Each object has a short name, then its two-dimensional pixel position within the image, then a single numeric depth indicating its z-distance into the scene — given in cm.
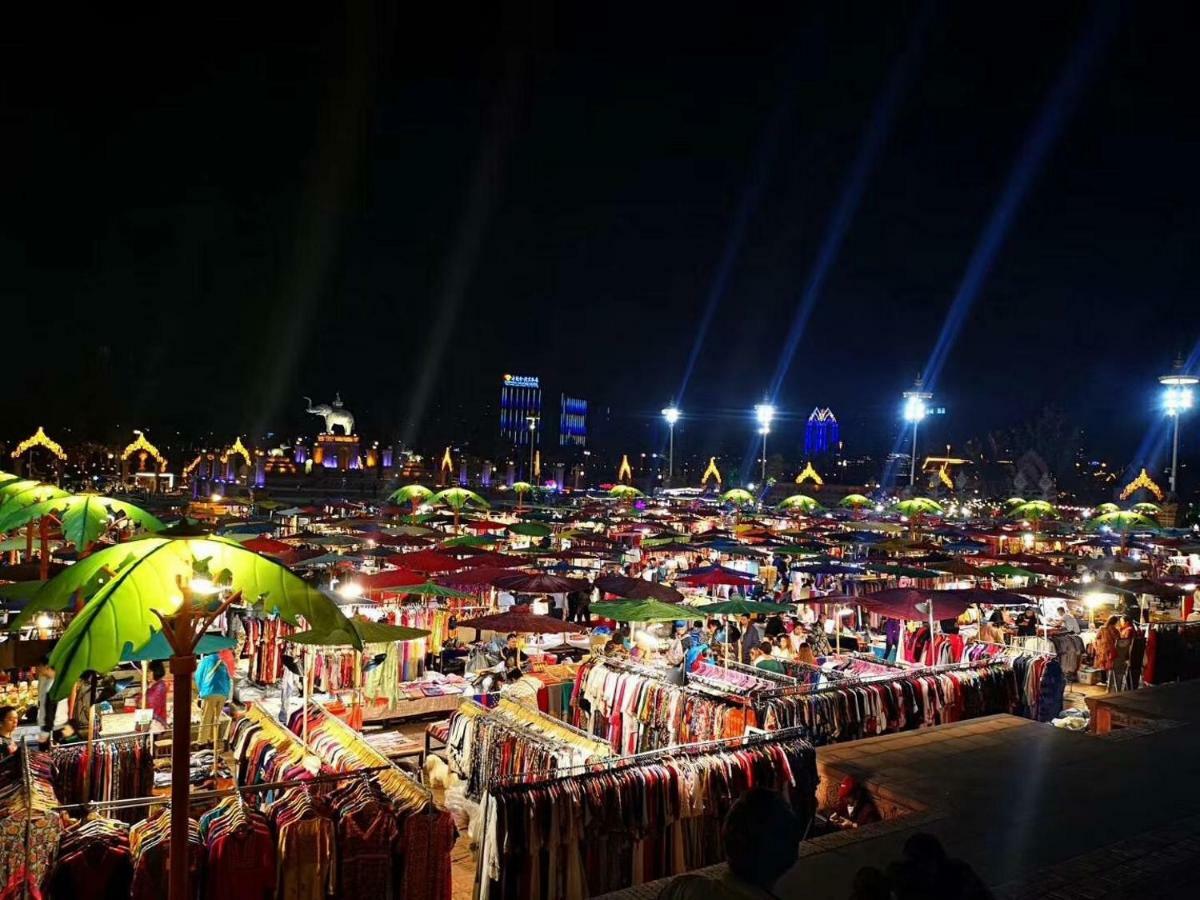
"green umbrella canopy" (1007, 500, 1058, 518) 3316
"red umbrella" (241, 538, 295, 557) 1602
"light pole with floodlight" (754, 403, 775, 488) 6567
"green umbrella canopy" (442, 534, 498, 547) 2022
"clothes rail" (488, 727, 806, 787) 593
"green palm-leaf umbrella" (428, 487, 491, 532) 2494
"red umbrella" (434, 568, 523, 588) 1358
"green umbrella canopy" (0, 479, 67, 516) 1064
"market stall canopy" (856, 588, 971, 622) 1190
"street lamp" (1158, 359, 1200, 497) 4772
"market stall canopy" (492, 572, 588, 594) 1215
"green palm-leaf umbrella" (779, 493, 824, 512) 4488
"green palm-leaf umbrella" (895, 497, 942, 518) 3234
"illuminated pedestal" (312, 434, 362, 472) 8262
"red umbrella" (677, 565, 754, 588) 1423
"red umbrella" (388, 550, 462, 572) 1480
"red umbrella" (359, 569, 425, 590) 1273
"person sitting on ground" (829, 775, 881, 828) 706
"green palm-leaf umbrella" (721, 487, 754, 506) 3869
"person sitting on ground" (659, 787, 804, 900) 259
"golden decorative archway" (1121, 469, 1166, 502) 5550
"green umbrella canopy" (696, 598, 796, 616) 1145
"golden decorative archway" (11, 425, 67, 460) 4700
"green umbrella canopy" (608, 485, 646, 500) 4450
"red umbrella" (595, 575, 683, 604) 1182
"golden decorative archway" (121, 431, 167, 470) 5762
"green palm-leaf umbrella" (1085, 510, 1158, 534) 3000
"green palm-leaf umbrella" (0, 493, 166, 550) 992
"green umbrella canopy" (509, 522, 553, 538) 2262
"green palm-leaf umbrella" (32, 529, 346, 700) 393
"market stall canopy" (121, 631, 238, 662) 705
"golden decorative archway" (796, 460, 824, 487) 7611
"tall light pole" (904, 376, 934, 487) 6675
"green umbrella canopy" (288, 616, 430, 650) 439
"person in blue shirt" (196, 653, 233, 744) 886
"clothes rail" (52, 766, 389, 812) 488
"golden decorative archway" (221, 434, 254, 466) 7025
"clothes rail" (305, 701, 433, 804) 551
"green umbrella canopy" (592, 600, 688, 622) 1038
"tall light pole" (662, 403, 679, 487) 6968
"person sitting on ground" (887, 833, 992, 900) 249
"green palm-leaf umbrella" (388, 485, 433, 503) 3006
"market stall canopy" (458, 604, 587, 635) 1039
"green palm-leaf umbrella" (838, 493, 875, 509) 4324
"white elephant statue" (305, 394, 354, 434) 8318
